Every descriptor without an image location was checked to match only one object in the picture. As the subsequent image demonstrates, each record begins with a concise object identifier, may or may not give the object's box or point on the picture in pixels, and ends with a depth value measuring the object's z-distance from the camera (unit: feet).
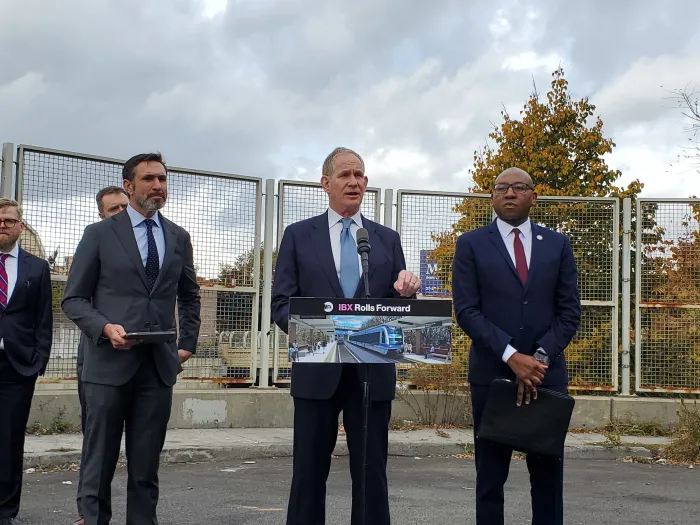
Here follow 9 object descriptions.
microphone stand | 13.91
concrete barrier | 32.53
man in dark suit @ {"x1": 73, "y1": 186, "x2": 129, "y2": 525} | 20.67
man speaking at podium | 14.80
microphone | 13.85
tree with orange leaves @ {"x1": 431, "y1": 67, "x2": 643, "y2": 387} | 59.62
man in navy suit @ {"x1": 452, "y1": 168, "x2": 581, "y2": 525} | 16.31
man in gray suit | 16.14
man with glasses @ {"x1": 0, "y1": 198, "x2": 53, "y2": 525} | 20.12
